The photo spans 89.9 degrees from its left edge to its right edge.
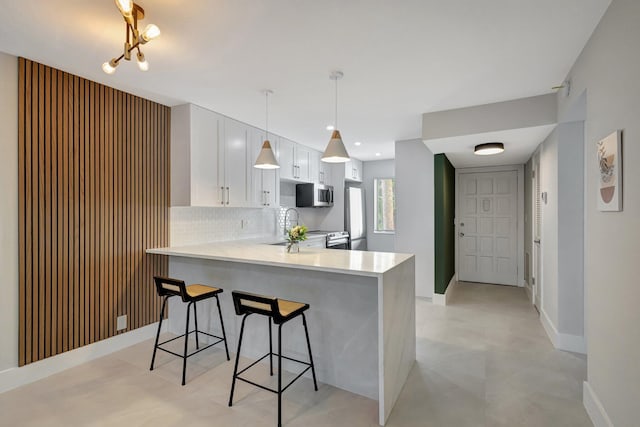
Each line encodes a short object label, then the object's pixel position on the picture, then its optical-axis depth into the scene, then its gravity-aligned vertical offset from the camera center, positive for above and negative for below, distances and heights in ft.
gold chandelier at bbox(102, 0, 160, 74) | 5.20 +3.32
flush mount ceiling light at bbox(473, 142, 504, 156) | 12.51 +2.63
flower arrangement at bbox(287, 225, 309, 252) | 9.72 -0.59
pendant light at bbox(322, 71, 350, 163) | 9.13 +1.86
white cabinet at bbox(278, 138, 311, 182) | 16.22 +2.90
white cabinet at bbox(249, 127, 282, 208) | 14.06 +1.66
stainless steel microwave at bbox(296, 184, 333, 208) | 18.74 +1.20
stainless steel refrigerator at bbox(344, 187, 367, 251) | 20.79 -0.11
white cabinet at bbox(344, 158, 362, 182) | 20.70 +3.00
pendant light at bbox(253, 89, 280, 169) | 10.23 +1.85
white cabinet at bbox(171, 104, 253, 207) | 11.35 +2.18
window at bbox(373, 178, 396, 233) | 22.67 +0.79
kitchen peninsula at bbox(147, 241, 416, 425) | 7.14 -2.33
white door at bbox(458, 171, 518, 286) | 18.53 -0.77
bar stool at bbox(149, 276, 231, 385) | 8.38 -2.09
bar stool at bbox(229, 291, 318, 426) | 6.73 -2.11
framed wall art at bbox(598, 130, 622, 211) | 5.44 +0.75
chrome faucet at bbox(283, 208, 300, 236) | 18.34 +0.09
